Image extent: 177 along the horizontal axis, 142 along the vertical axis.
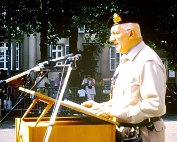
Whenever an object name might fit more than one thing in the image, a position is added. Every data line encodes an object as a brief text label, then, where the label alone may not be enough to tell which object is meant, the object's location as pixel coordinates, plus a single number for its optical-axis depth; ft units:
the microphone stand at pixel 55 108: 10.52
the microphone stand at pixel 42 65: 12.47
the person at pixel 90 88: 64.15
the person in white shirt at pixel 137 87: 11.42
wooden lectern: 11.09
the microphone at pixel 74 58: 12.19
